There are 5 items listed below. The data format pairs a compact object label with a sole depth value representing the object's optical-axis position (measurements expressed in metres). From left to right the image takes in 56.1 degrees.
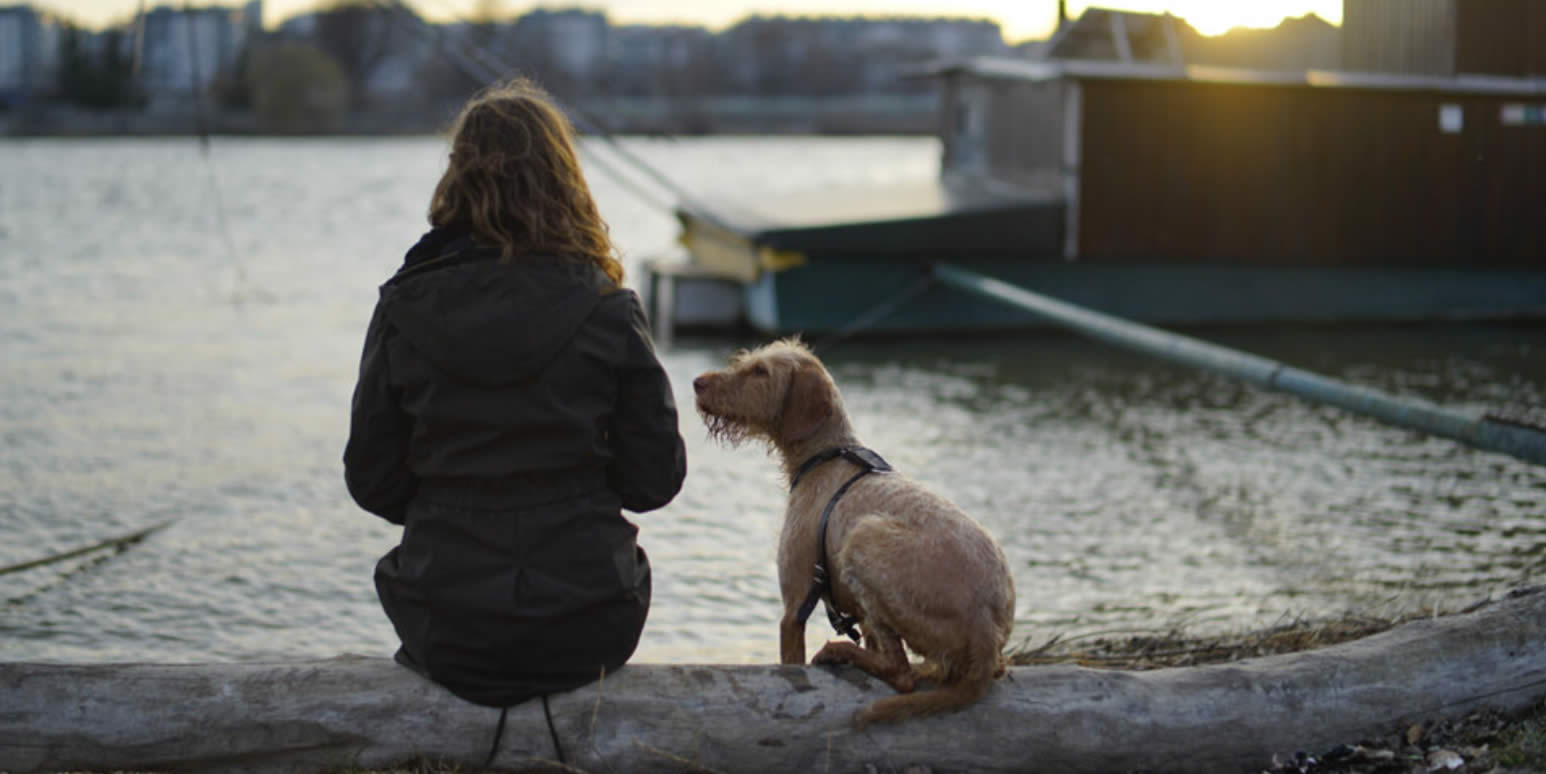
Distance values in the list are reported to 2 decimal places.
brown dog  3.58
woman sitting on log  3.36
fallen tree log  3.64
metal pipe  6.79
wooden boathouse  13.97
